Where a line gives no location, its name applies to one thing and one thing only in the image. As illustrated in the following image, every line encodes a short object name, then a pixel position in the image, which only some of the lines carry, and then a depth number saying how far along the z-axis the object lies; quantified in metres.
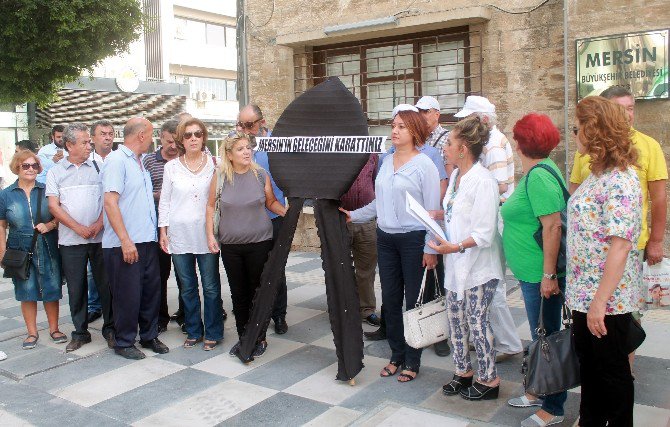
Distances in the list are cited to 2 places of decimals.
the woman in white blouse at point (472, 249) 3.56
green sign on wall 6.47
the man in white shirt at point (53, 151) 8.06
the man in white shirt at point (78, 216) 5.00
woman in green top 3.23
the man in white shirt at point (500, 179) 4.39
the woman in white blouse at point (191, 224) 4.89
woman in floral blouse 2.76
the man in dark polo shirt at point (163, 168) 5.59
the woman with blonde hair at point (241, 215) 4.71
